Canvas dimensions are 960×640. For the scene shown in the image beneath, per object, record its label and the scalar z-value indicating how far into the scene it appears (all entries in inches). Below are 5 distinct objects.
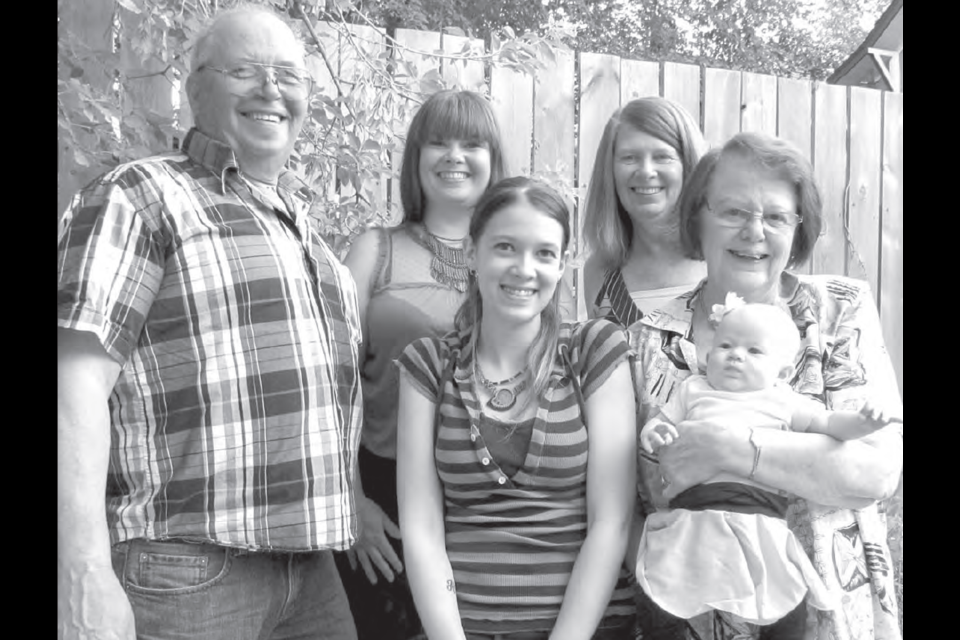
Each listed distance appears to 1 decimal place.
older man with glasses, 74.4
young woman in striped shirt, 86.5
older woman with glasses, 85.0
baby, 83.9
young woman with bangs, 107.2
